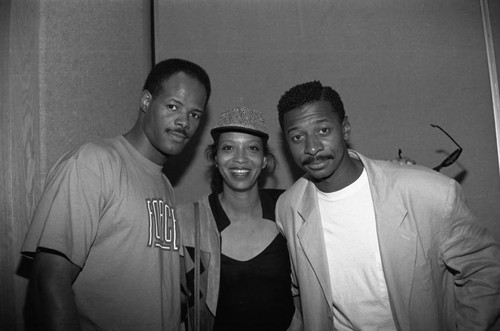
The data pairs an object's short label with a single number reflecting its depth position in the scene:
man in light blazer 1.54
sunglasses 2.52
